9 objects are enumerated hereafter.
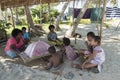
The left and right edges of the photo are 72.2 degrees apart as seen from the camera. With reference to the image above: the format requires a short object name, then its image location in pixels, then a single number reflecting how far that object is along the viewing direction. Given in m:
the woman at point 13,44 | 2.31
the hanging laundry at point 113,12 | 8.20
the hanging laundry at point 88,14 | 7.46
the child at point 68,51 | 2.11
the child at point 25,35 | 2.83
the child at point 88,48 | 1.96
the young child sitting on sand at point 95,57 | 1.88
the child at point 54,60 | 1.96
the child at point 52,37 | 2.78
